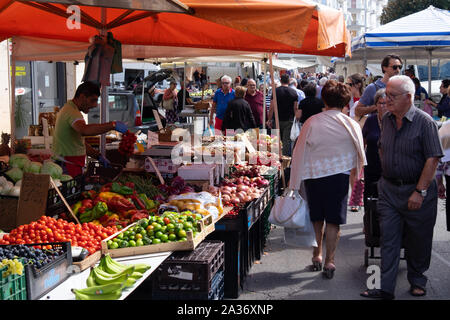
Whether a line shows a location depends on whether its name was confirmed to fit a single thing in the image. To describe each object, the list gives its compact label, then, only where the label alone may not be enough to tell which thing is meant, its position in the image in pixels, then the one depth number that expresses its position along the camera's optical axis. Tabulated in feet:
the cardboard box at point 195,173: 22.20
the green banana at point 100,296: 10.92
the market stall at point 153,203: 12.39
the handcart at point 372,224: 20.42
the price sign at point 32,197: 15.87
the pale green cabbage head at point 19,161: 20.98
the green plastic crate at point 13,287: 9.90
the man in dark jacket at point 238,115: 38.45
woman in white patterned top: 19.34
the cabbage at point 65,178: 19.08
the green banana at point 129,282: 11.75
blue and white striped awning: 41.22
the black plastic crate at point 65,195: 16.17
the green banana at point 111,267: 12.49
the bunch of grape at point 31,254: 11.66
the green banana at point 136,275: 12.17
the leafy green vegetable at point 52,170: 19.02
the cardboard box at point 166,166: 23.39
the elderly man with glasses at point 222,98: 43.92
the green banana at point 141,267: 12.62
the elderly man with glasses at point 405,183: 16.87
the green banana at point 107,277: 11.66
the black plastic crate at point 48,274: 10.59
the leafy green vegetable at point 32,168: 20.12
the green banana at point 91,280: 11.67
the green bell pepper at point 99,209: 16.99
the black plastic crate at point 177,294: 14.52
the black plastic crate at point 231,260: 18.17
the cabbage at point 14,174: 19.20
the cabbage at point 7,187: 17.52
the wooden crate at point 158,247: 13.97
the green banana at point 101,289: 11.10
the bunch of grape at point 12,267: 10.23
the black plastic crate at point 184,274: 14.46
